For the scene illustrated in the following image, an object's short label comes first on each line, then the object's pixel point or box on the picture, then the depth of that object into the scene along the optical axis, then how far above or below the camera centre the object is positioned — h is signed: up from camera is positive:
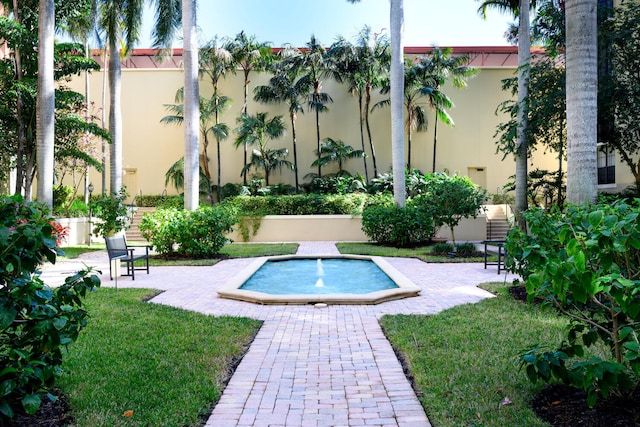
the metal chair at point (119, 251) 9.65 -0.76
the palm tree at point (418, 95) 23.80 +5.94
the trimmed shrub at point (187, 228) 13.01 -0.40
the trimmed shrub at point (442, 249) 14.52 -1.13
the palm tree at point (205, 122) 24.52 +4.87
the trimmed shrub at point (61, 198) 19.66 +0.71
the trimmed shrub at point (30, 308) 2.53 -0.52
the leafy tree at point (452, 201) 13.84 +0.33
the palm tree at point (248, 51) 24.73 +8.43
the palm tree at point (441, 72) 23.94 +7.14
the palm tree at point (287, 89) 24.28 +6.40
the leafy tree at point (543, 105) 13.80 +3.13
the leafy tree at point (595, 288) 2.45 -0.42
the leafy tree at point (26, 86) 13.96 +3.89
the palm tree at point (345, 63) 23.80 +7.54
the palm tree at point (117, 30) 17.39 +6.77
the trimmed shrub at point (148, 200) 26.39 +0.77
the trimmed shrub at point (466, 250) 14.19 -1.15
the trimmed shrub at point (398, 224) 15.90 -0.41
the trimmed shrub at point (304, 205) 21.14 +0.37
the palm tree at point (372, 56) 23.83 +7.85
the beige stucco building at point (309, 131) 26.86 +4.67
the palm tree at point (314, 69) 24.00 +7.32
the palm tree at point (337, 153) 25.47 +3.18
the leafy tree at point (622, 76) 13.01 +3.78
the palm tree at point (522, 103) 14.62 +3.34
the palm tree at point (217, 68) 24.34 +7.63
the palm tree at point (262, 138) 23.89 +3.79
